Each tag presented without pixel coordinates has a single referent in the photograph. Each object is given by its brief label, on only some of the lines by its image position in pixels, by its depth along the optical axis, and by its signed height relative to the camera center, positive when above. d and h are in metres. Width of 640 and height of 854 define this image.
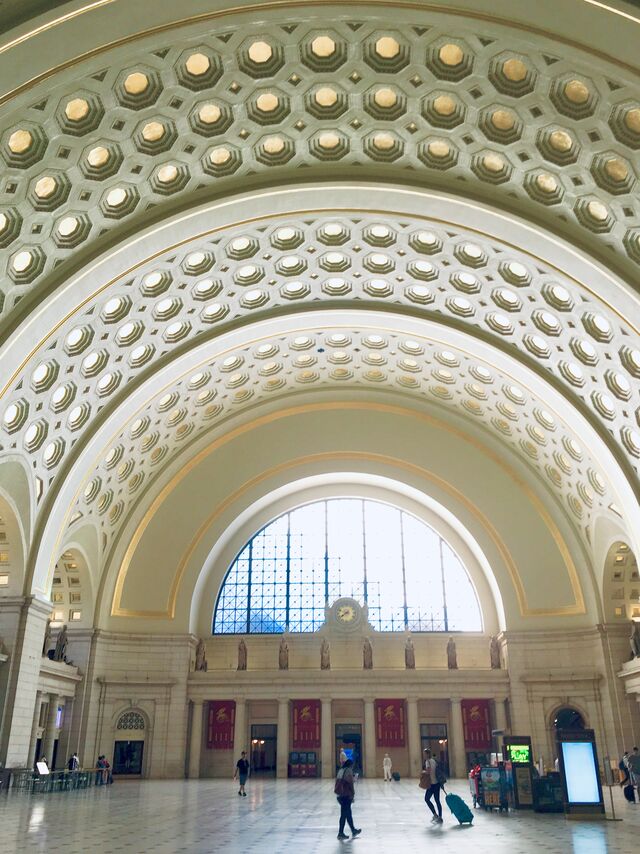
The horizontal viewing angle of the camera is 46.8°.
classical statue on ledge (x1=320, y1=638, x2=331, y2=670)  34.44 +3.56
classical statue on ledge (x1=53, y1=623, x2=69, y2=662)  31.08 +3.65
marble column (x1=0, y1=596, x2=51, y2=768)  24.34 +2.19
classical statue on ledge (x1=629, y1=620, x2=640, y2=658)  30.24 +3.69
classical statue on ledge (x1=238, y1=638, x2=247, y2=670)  34.66 +3.64
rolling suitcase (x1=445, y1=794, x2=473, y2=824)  14.75 -1.32
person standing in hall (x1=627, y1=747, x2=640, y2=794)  18.92 -0.64
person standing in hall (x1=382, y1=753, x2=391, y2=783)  30.67 -1.13
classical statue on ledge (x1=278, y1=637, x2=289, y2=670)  34.53 +3.58
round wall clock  35.84 +5.67
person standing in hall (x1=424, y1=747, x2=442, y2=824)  16.47 -0.87
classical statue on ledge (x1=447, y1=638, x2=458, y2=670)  34.47 +3.54
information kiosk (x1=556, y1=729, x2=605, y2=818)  15.99 -0.74
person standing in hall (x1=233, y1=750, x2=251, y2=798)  22.23 -0.89
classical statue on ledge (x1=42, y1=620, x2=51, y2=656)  29.34 +3.69
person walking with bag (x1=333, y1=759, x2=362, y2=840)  13.03 -0.90
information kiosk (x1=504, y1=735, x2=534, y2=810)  17.89 -0.81
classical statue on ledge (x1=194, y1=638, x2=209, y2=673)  34.53 +3.46
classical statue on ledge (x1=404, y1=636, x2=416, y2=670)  34.47 +3.54
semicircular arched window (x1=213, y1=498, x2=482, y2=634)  36.56 +7.60
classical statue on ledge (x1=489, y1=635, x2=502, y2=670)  34.31 +3.66
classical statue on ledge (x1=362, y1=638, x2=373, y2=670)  34.41 +3.56
